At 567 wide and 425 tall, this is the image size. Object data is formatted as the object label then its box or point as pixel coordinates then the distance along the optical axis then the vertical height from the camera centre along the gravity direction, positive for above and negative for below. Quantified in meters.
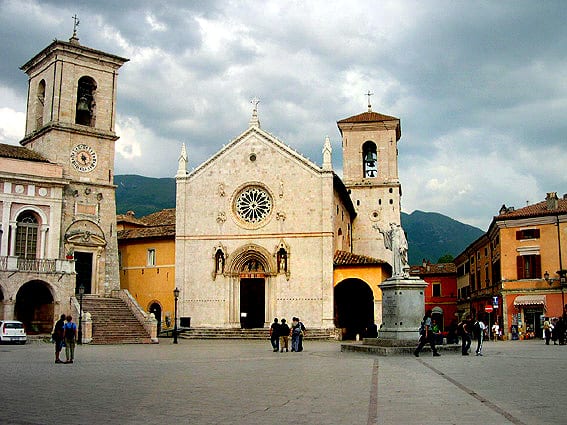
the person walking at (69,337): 21.86 -0.90
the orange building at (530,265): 43.88 +2.96
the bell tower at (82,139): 43.31 +11.26
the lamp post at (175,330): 37.72 -1.16
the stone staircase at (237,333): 42.00 -1.53
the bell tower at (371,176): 54.66 +10.98
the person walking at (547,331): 34.05 -1.10
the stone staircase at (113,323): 38.16 -0.79
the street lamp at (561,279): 43.09 +1.96
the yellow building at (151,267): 48.06 +3.15
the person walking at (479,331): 24.83 -0.85
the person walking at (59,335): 22.12 -0.86
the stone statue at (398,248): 26.20 +2.41
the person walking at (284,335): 28.58 -1.09
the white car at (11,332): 34.72 -1.17
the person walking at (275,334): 29.03 -1.07
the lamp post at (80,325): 36.47 -0.85
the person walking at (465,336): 24.69 -0.99
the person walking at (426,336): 23.17 -0.93
